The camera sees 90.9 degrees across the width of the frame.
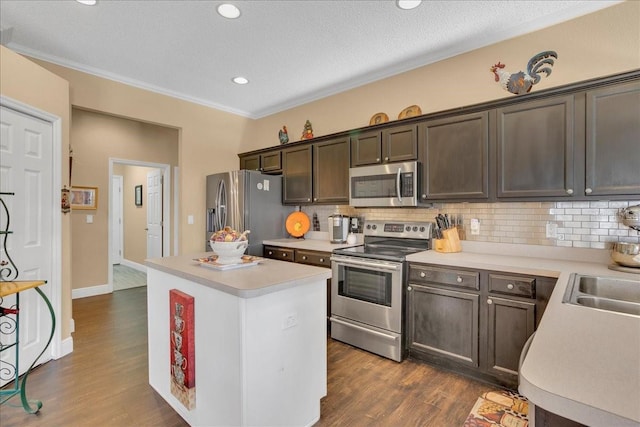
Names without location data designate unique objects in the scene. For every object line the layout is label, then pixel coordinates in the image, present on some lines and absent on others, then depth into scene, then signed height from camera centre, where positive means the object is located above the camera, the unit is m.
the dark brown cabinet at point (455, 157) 2.58 +0.48
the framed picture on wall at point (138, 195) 6.45 +0.36
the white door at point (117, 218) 7.01 -0.13
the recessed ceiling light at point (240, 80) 3.70 +1.57
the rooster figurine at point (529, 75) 2.44 +1.09
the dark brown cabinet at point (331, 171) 3.54 +0.48
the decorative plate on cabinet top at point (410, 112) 3.21 +1.04
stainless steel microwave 2.93 +0.27
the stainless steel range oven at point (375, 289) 2.67 -0.70
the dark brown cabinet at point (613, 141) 2.00 +0.47
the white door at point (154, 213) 5.79 -0.01
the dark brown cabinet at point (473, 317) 2.16 -0.79
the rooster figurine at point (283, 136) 4.39 +1.07
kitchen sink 1.38 -0.41
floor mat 1.92 -1.28
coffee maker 3.68 -0.19
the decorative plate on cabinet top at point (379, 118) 3.49 +1.05
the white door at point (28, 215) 2.36 -0.02
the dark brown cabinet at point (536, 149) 2.22 +0.47
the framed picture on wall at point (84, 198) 4.60 +0.22
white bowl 1.93 -0.24
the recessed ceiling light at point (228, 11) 2.37 +1.55
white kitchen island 1.53 -0.69
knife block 2.82 -0.27
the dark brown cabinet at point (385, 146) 2.98 +0.67
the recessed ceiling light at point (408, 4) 2.31 +1.55
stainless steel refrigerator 3.89 +0.08
